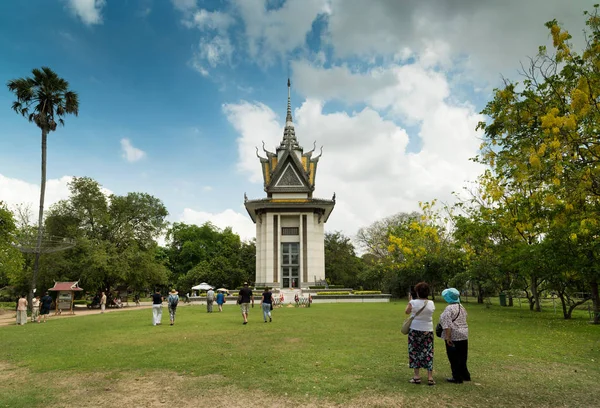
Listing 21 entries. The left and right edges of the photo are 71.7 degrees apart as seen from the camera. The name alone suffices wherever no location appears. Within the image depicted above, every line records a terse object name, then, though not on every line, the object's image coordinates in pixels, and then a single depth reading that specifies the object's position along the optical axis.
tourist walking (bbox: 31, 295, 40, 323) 21.92
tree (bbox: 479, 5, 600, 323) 11.15
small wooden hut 27.92
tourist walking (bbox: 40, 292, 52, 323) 22.04
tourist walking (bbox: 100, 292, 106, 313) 29.68
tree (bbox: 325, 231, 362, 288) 54.12
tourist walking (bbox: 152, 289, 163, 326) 16.88
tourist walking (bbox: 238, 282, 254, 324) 16.75
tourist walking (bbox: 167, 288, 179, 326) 17.25
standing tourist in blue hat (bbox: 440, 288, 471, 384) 7.16
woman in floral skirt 7.10
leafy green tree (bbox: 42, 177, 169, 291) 36.00
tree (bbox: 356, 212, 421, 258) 60.97
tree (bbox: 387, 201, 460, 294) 35.88
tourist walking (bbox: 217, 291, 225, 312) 25.39
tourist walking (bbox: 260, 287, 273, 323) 17.05
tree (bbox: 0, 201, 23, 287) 26.81
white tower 44.47
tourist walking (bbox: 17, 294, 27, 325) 20.52
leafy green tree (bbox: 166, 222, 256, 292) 52.91
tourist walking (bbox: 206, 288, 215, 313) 24.23
